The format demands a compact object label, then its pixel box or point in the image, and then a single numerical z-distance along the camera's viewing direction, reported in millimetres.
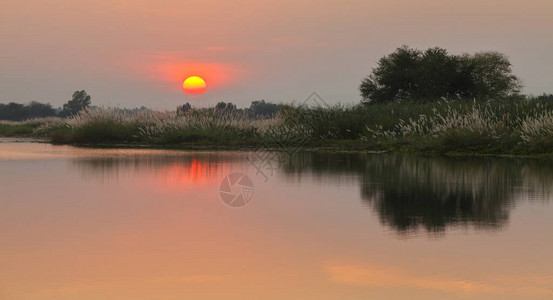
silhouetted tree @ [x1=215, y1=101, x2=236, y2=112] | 76150
